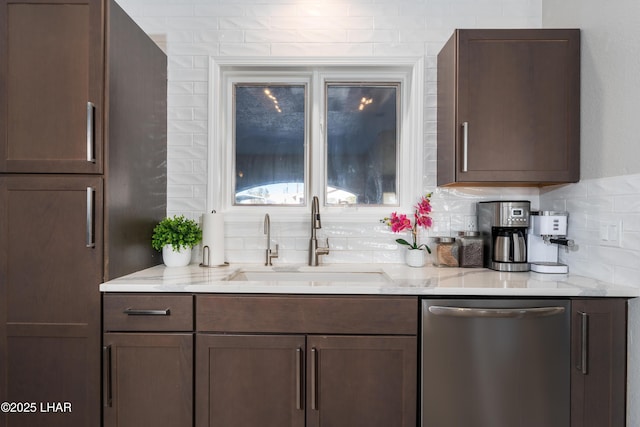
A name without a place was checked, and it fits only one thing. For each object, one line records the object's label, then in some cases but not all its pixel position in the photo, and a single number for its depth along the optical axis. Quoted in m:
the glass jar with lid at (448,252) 2.14
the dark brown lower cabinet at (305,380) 1.61
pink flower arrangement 2.17
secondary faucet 2.19
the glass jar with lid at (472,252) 2.11
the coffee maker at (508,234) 1.95
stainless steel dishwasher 1.58
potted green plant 2.06
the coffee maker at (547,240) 1.90
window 2.34
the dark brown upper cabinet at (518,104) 1.88
